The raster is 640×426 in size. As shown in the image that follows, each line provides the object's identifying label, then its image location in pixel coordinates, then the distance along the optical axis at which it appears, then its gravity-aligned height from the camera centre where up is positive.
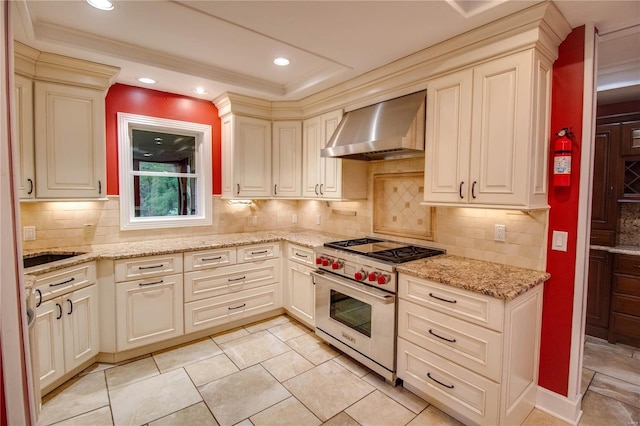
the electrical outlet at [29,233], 2.69 -0.30
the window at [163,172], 3.23 +0.29
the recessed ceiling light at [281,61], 2.77 +1.22
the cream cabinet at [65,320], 2.19 -0.91
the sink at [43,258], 2.60 -0.51
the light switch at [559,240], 2.12 -0.26
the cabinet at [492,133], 2.00 +0.47
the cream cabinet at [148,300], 2.72 -0.90
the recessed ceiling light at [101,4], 1.92 +1.19
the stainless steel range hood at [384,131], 2.51 +0.59
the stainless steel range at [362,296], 2.39 -0.79
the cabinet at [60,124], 2.45 +0.60
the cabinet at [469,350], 1.85 -0.95
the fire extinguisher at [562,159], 2.07 +0.28
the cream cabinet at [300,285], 3.29 -0.92
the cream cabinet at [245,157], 3.63 +0.50
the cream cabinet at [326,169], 3.35 +0.34
